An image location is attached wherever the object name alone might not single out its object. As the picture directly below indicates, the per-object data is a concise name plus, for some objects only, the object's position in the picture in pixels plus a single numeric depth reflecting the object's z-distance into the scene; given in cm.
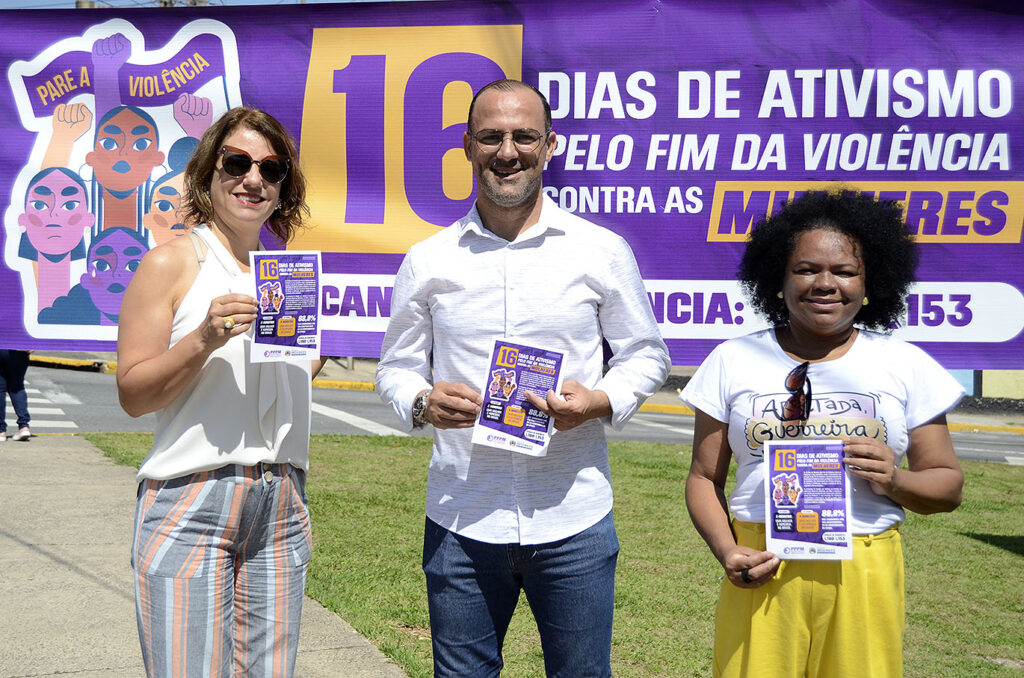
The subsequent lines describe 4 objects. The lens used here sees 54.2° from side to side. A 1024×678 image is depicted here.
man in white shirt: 268
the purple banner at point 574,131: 429
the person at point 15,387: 991
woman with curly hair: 250
